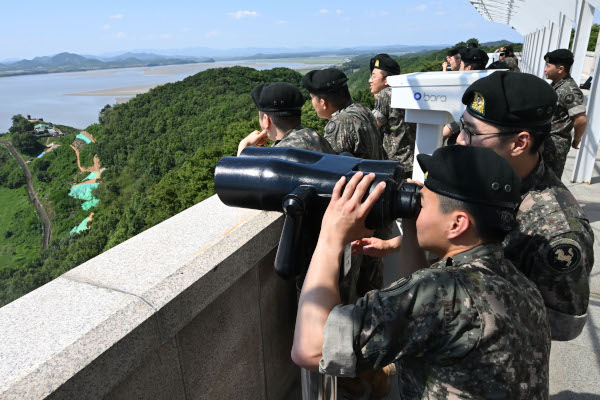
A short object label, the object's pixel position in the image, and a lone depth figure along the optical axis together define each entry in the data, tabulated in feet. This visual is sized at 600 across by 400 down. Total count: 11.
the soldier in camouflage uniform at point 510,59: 31.09
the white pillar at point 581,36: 24.73
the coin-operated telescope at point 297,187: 4.29
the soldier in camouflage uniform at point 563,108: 13.53
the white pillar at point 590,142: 22.56
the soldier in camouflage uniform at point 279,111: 9.20
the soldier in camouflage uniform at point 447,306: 3.76
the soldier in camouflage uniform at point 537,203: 5.47
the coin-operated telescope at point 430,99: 11.91
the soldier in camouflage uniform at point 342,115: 11.26
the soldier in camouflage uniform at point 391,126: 16.90
